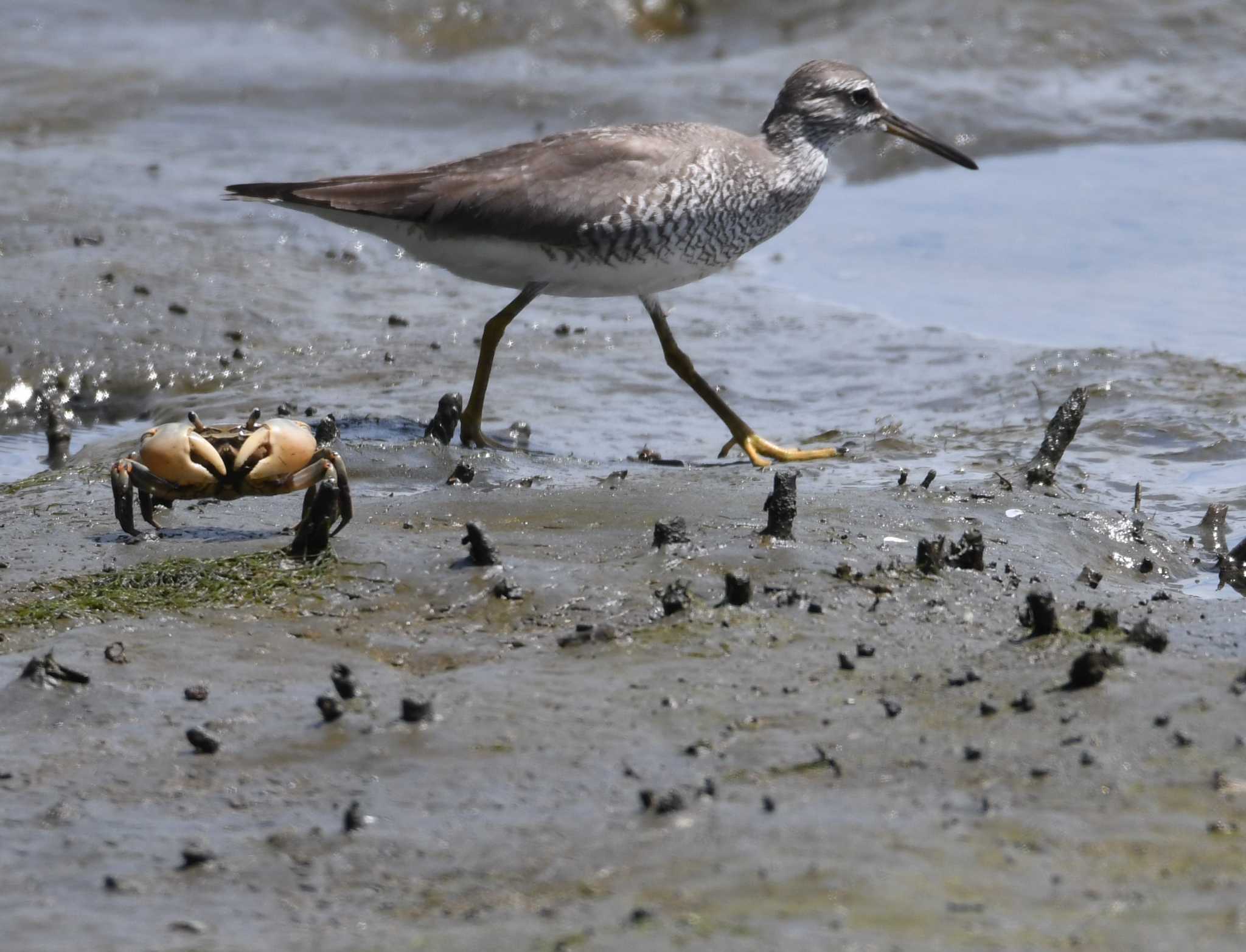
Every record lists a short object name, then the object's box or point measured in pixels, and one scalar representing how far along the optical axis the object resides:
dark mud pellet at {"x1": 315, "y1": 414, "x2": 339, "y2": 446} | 13.60
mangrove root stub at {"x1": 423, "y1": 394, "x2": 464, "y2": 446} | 14.33
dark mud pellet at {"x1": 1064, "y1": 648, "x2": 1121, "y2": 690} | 8.20
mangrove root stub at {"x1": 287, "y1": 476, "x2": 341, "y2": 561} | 10.25
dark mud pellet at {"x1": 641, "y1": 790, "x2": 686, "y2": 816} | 7.16
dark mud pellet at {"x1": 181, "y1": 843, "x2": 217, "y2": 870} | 7.00
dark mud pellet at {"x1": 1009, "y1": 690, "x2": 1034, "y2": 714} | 8.09
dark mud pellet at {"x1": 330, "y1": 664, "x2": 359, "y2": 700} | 8.40
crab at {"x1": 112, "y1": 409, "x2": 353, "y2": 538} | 10.91
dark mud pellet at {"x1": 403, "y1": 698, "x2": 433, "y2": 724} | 8.16
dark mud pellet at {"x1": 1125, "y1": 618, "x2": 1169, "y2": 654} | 8.89
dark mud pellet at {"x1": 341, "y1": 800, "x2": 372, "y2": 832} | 7.27
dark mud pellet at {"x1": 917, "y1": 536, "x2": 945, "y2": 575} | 10.21
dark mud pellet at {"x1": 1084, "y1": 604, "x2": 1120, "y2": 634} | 9.23
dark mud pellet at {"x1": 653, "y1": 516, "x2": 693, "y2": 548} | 10.57
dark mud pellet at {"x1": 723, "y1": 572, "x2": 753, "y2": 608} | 9.58
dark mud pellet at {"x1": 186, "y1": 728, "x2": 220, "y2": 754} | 8.05
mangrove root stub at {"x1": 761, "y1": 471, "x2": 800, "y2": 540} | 10.69
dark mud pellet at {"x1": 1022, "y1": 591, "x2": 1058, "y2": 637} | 9.06
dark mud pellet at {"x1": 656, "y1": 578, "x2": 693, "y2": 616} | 9.50
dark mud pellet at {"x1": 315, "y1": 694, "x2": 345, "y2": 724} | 8.21
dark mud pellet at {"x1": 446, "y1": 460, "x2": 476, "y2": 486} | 12.88
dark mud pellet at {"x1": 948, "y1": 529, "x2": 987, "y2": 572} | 10.29
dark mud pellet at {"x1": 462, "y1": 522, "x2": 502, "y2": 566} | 10.05
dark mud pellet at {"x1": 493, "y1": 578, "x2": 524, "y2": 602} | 9.91
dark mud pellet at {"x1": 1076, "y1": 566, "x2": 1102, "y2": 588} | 10.66
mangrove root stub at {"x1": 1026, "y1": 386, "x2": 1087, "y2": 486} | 12.87
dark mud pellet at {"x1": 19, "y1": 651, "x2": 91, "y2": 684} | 8.73
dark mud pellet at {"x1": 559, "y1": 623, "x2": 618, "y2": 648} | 9.23
